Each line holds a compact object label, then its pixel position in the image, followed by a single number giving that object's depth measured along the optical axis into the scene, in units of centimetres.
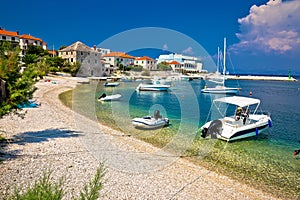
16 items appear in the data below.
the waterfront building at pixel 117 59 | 9268
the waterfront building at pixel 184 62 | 12618
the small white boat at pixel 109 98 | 3048
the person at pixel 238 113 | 1656
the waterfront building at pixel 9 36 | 6300
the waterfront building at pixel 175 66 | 11275
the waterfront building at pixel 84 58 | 6710
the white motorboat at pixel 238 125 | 1481
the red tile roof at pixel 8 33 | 6348
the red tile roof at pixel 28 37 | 7107
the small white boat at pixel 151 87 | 4712
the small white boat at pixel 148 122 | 1617
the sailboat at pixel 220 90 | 4729
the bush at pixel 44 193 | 332
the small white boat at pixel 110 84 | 5066
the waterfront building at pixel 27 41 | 7043
